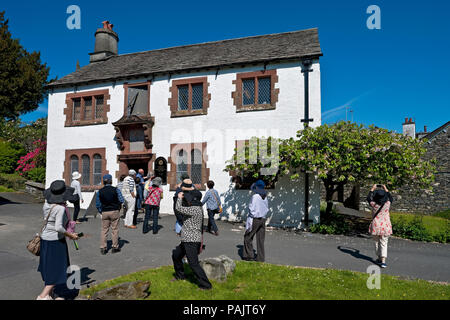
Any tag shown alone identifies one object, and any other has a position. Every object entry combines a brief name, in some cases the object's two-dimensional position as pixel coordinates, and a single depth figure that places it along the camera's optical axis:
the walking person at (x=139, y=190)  12.03
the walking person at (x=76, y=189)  11.45
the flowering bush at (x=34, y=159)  21.73
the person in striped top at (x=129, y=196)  10.79
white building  13.96
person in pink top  10.59
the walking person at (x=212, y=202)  10.70
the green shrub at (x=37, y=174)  20.72
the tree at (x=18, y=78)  28.13
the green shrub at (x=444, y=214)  21.01
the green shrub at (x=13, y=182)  21.97
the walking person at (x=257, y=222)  7.50
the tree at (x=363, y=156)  11.19
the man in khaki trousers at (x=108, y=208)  7.75
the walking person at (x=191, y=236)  5.44
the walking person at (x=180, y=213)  5.76
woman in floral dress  7.54
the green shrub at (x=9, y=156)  23.95
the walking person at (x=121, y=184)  11.03
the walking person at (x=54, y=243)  4.79
